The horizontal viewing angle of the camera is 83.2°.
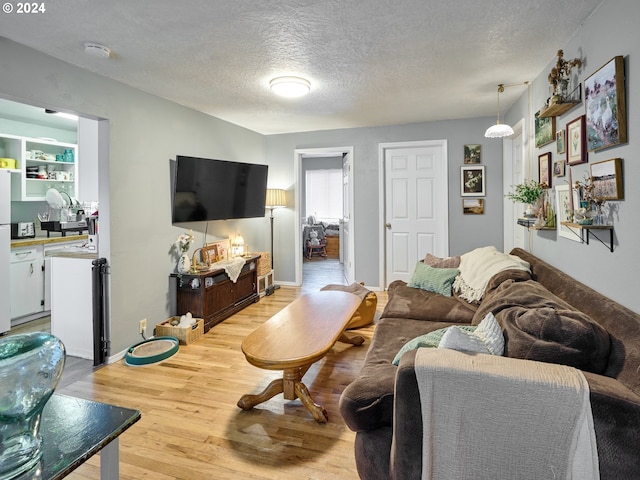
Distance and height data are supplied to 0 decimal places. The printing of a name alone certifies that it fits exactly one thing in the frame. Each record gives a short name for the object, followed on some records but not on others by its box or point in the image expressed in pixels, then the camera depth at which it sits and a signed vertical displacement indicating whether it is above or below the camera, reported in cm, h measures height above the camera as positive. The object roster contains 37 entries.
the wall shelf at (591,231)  188 +3
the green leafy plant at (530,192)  299 +37
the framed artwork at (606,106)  176 +68
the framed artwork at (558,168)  258 +50
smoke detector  241 +131
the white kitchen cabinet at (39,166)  443 +103
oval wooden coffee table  208 -66
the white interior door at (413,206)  503 +46
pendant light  339 +100
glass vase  74 -32
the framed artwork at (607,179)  180 +30
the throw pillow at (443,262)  360 -26
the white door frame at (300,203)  537 +54
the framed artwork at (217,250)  423 -13
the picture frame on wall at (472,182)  480 +74
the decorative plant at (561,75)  239 +110
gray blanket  115 -61
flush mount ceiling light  313 +136
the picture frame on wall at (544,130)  275 +85
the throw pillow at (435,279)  331 -40
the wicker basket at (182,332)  344 -89
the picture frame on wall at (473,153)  478 +112
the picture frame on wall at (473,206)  484 +42
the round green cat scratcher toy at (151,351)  302 -98
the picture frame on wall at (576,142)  219 +59
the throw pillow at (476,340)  146 -44
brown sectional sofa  113 -53
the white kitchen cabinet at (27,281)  383 -42
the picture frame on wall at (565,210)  227 +17
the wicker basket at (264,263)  505 -35
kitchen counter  384 +2
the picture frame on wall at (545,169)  285 +55
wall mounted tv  377 +60
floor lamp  539 +60
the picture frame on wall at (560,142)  251 +67
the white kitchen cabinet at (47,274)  414 -38
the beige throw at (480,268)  284 -27
